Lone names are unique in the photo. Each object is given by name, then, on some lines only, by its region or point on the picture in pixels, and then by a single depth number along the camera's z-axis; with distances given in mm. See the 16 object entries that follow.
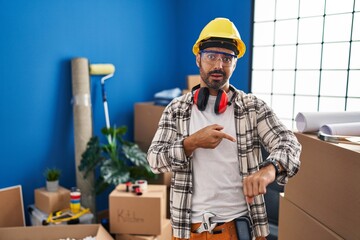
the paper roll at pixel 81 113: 2766
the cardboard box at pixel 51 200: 2463
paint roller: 2907
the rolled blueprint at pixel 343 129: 1298
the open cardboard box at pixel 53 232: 2154
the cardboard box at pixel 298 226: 1294
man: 1176
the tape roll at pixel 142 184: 2383
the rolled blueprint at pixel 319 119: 1378
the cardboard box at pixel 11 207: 2383
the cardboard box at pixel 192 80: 3123
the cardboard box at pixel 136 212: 2305
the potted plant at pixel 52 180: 2594
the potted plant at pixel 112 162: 2694
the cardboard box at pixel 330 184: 1128
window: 2699
